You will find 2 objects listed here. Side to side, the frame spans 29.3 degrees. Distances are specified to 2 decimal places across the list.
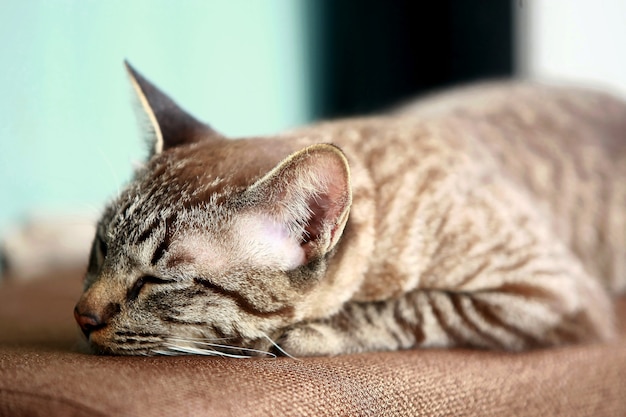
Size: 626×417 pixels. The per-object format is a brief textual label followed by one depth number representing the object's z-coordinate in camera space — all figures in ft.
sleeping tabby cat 1.67
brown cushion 1.45
